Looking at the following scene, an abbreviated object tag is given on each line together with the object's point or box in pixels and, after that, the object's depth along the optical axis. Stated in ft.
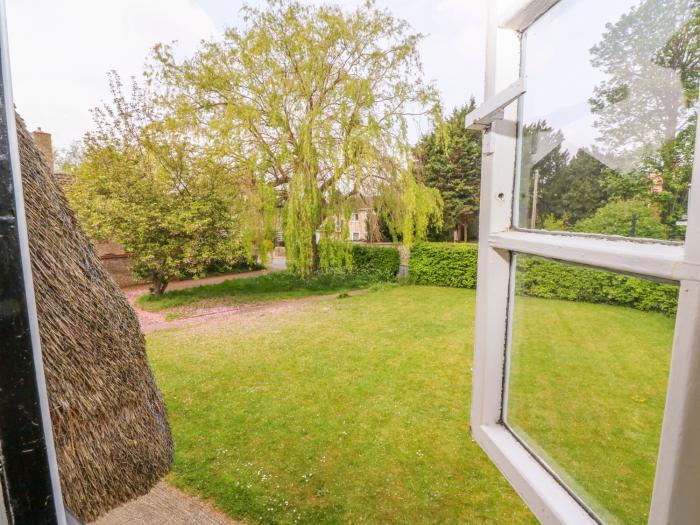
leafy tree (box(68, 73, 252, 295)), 26.50
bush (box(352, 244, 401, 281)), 40.47
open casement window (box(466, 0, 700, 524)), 1.48
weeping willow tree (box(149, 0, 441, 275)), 28.04
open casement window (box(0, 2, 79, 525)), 1.53
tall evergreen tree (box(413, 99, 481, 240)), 60.18
